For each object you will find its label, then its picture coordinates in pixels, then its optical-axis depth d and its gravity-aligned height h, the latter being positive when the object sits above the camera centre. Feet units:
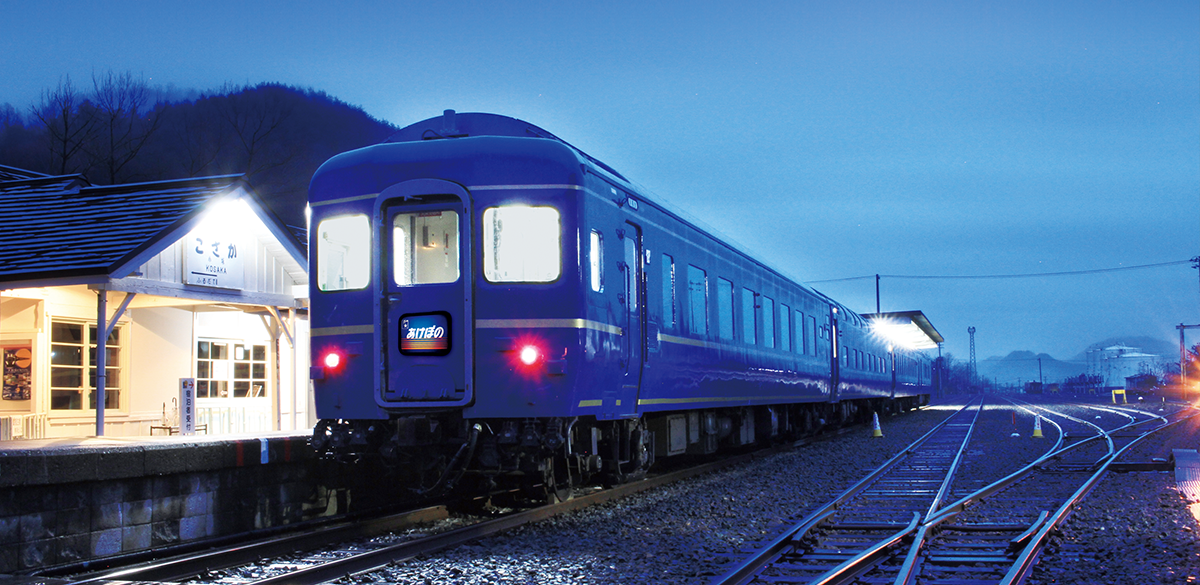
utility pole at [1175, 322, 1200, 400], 220.39 +2.31
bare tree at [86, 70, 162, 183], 146.41 +39.53
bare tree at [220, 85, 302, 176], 164.14 +50.32
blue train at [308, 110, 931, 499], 27.09 +1.78
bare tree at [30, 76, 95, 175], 140.01 +35.42
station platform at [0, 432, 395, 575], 22.30 -2.82
